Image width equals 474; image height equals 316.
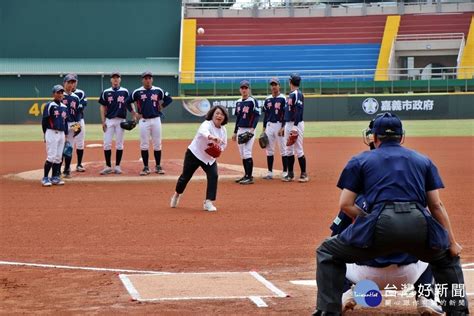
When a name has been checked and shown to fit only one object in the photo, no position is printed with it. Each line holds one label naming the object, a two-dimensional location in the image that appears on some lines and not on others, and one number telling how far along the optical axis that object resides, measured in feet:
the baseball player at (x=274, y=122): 57.88
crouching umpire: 19.51
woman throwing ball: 42.52
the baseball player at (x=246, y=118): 56.80
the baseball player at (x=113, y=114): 61.62
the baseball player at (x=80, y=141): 62.39
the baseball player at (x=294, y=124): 55.93
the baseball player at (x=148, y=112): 60.29
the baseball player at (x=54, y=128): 53.78
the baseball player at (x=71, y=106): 59.98
